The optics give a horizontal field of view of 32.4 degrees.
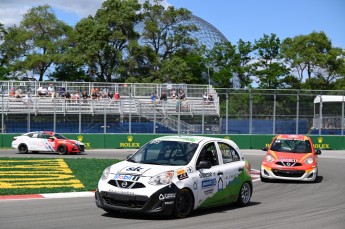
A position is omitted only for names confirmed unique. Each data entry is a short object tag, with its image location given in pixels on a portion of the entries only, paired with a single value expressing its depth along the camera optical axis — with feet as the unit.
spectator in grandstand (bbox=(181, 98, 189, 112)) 136.46
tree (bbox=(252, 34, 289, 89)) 222.07
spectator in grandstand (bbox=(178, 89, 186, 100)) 140.56
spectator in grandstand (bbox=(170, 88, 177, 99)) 142.02
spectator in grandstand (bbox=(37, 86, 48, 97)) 138.21
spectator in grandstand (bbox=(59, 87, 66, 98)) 139.82
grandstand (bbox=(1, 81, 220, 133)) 131.03
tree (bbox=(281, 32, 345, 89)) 222.69
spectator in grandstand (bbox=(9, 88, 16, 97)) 134.97
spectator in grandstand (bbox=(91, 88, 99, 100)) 139.30
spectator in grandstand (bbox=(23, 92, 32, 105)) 133.20
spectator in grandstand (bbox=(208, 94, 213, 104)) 134.93
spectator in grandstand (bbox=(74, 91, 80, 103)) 136.09
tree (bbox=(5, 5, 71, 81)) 220.02
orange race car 60.75
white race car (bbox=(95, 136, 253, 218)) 33.35
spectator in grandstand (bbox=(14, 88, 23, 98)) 134.90
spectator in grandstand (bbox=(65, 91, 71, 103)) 135.85
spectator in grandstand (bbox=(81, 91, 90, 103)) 139.18
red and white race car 104.17
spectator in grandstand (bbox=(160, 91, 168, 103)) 140.05
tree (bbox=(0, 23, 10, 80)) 225.76
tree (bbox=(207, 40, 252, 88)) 225.76
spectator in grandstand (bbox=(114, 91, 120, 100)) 140.12
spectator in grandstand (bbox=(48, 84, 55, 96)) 139.03
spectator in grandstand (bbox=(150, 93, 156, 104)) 138.90
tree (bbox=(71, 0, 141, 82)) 214.69
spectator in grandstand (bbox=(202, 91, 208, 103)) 135.77
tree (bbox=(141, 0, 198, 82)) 221.87
